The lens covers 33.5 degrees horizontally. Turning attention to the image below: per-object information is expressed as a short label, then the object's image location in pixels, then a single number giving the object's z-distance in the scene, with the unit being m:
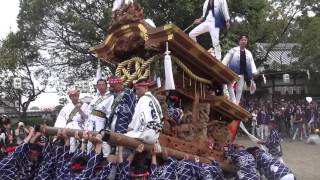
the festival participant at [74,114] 7.58
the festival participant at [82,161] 6.17
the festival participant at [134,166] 6.27
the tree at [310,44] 23.78
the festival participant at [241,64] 8.95
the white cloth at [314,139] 17.02
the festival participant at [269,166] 7.59
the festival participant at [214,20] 8.96
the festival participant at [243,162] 7.55
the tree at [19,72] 21.69
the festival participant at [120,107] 6.60
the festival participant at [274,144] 8.73
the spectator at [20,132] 9.26
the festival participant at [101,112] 6.73
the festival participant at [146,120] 6.23
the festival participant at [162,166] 6.32
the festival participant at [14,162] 6.93
